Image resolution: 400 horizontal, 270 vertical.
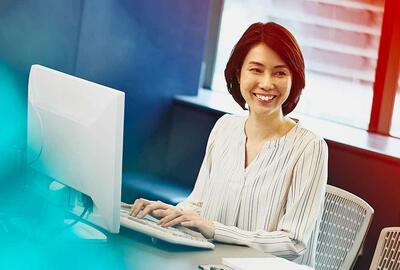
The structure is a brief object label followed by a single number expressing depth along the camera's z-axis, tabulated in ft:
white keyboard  8.60
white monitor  7.84
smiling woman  9.56
